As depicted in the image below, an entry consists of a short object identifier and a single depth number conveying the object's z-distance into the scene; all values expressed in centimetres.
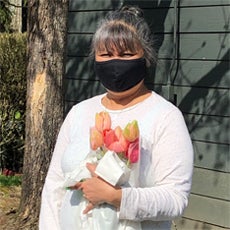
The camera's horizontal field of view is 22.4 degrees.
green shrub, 777
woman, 201
